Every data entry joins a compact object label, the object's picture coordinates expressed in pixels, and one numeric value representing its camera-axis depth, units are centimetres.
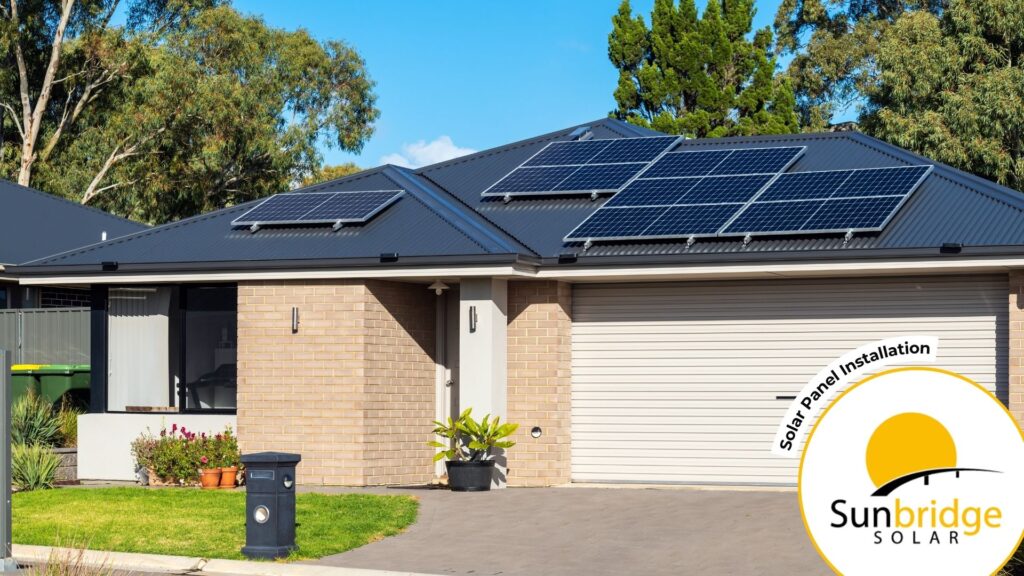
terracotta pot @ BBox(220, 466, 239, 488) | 1941
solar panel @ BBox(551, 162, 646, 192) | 2128
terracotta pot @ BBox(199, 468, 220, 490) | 1925
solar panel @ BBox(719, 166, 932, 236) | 1827
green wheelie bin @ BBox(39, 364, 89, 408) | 2261
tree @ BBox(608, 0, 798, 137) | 4934
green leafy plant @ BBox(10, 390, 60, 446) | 2091
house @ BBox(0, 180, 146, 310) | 2755
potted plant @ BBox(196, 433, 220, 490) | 1927
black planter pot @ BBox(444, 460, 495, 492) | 1861
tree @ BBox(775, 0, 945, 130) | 4997
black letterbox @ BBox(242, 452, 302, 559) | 1330
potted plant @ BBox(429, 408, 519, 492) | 1861
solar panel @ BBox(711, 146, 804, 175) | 2091
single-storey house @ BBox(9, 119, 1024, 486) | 1838
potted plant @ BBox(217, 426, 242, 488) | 1944
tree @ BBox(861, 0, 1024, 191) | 3812
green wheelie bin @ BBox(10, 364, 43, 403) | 2250
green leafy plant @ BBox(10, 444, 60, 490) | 1900
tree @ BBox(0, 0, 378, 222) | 4484
